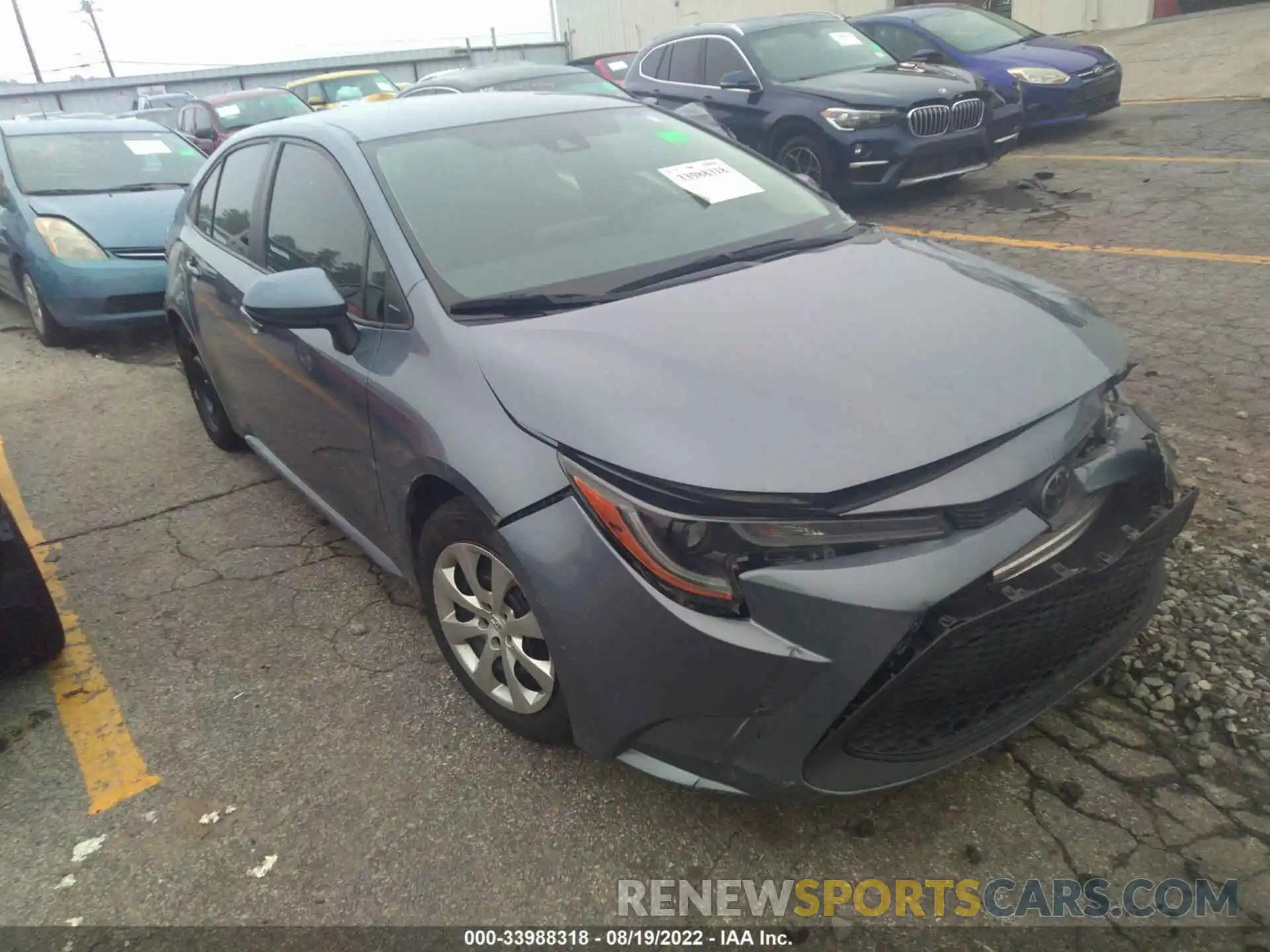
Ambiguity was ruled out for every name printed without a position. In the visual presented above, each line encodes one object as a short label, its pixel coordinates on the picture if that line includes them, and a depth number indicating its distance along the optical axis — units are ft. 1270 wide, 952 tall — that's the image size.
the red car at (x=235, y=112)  40.91
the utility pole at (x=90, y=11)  185.26
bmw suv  24.62
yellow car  45.01
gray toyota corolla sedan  5.93
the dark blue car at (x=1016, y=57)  30.83
